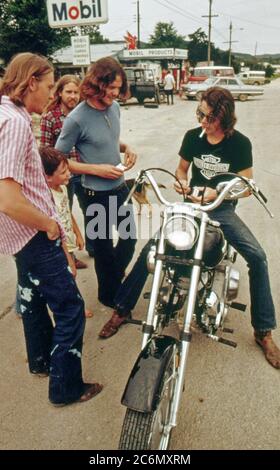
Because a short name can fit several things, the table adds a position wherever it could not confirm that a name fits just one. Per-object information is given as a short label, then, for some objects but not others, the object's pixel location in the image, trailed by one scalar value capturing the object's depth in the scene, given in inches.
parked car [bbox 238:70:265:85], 1656.0
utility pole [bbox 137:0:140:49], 1955.5
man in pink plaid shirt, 74.8
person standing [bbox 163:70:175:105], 839.1
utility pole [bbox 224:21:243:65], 2372.0
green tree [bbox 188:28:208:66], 2569.9
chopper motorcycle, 73.7
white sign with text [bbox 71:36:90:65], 267.1
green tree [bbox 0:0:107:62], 837.2
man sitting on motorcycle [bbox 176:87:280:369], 112.7
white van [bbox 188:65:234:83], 1032.2
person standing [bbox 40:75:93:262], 157.0
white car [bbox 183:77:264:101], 924.6
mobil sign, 239.0
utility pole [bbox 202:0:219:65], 1911.9
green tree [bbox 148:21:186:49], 3206.2
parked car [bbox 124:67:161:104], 867.4
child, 113.7
